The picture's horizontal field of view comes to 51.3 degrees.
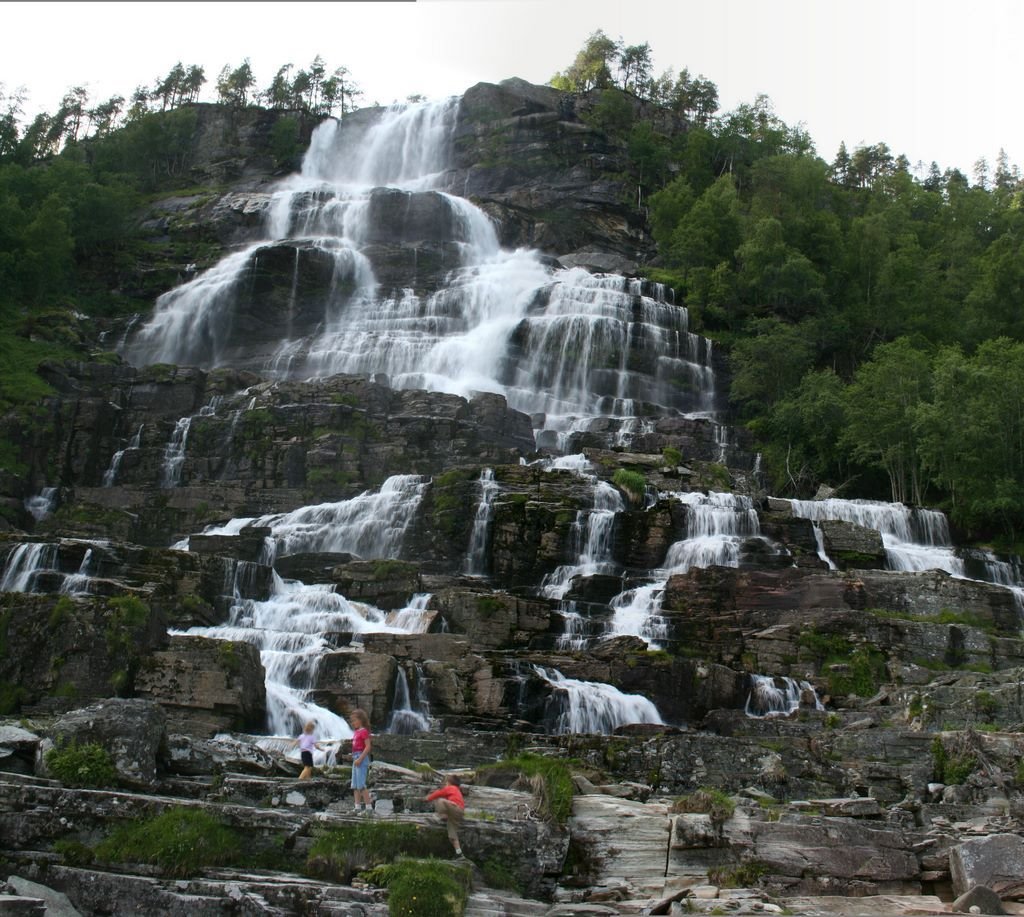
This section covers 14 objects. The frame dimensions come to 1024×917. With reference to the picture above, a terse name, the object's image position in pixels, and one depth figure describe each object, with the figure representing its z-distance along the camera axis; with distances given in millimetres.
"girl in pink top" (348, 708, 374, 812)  12289
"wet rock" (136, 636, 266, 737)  20859
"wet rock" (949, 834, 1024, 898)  11414
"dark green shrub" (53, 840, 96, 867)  10908
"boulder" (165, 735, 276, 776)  13227
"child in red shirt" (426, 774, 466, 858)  11664
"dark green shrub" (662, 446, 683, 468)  39394
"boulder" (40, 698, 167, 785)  12188
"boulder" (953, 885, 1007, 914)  10797
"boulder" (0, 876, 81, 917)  10078
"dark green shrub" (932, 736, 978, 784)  17625
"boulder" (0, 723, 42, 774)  12406
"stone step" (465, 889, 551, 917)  10617
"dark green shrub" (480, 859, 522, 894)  11688
